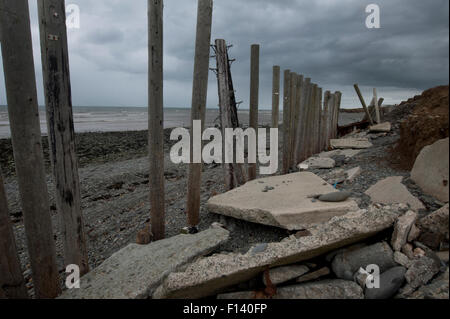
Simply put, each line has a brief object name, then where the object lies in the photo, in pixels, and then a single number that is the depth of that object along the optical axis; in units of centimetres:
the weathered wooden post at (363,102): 1260
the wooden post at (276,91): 528
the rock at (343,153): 630
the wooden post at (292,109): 586
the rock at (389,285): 213
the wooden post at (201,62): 338
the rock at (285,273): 239
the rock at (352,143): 737
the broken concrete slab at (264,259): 232
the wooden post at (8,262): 227
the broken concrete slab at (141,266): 254
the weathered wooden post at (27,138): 210
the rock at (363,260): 239
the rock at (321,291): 221
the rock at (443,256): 216
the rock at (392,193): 309
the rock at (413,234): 250
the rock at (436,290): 188
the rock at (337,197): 349
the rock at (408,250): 238
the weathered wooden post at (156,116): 303
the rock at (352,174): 441
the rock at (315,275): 244
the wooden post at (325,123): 873
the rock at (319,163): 588
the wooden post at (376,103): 1231
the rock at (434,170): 284
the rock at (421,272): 210
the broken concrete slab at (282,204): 326
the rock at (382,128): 886
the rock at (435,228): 234
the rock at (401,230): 245
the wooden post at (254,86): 452
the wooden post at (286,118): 576
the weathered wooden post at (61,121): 229
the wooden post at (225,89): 453
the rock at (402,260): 230
